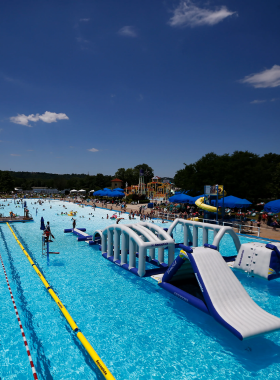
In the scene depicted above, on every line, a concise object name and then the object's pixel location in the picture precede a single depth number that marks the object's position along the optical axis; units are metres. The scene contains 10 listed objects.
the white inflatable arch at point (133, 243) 10.71
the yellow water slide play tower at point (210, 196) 22.68
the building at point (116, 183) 95.00
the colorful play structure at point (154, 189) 66.75
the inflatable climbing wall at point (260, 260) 10.77
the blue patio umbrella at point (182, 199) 30.64
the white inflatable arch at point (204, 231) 12.34
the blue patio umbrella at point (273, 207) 19.77
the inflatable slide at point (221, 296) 6.31
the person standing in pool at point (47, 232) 13.74
